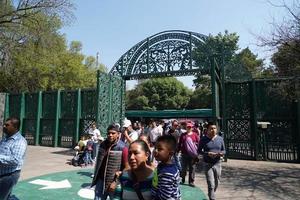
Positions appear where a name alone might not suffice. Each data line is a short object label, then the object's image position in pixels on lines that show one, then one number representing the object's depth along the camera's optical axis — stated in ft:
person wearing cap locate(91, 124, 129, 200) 14.82
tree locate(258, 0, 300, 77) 33.09
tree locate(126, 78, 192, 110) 163.84
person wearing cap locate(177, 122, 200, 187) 27.76
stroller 39.73
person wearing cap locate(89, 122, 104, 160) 39.33
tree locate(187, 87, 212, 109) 135.03
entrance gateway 43.52
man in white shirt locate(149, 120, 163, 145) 39.42
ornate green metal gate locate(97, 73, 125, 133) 43.04
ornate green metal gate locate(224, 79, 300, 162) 43.14
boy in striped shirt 8.64
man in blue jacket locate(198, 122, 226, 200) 20.81
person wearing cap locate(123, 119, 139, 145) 25.56
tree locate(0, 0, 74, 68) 54.65
